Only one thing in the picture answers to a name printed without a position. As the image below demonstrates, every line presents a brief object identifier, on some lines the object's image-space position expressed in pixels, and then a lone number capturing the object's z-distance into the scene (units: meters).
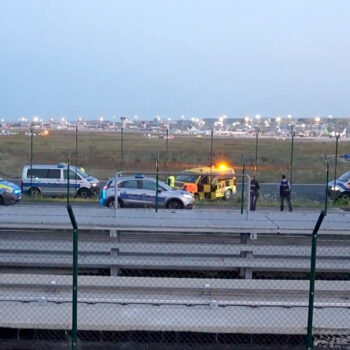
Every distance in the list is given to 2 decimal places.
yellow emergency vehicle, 25.47
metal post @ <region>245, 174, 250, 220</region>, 13.85
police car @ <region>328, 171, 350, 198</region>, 25.05
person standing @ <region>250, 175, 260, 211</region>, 21.18
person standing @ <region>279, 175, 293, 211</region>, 21.73
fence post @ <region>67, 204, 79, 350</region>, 5.61
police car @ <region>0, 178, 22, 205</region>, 22.31
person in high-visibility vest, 25.77
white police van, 25.39
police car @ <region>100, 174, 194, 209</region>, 21.47
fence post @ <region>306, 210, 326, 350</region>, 5.70
